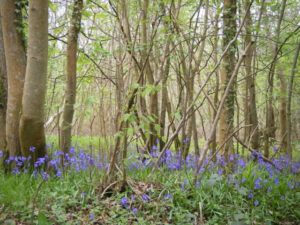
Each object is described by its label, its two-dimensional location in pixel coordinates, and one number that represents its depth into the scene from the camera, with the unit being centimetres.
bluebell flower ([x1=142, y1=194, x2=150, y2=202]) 306
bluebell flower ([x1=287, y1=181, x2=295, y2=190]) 380
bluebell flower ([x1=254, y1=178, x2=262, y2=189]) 354
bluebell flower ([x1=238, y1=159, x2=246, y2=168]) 418
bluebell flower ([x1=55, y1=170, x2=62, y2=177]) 359
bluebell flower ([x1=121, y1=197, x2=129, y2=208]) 289
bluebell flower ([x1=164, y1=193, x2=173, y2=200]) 312
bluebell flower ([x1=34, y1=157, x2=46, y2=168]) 359
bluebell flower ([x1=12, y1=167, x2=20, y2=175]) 362
